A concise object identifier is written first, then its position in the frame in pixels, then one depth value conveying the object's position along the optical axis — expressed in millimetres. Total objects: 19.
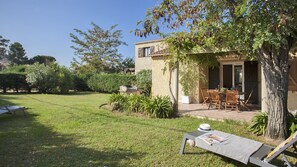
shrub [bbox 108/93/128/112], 10266
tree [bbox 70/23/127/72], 34581
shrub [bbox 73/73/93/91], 25344
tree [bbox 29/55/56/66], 55906
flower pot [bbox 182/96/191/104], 12753
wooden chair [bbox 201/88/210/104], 12424
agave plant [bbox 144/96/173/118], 8819
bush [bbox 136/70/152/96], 18609
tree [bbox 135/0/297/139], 4766
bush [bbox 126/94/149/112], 9562
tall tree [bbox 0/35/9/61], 49906
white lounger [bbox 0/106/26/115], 8307
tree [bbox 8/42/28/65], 52719
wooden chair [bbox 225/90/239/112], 9245
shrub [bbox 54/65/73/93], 21156
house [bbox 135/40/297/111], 12031
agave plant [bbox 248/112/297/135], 6078
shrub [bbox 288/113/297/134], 5793
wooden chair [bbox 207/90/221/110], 10000
